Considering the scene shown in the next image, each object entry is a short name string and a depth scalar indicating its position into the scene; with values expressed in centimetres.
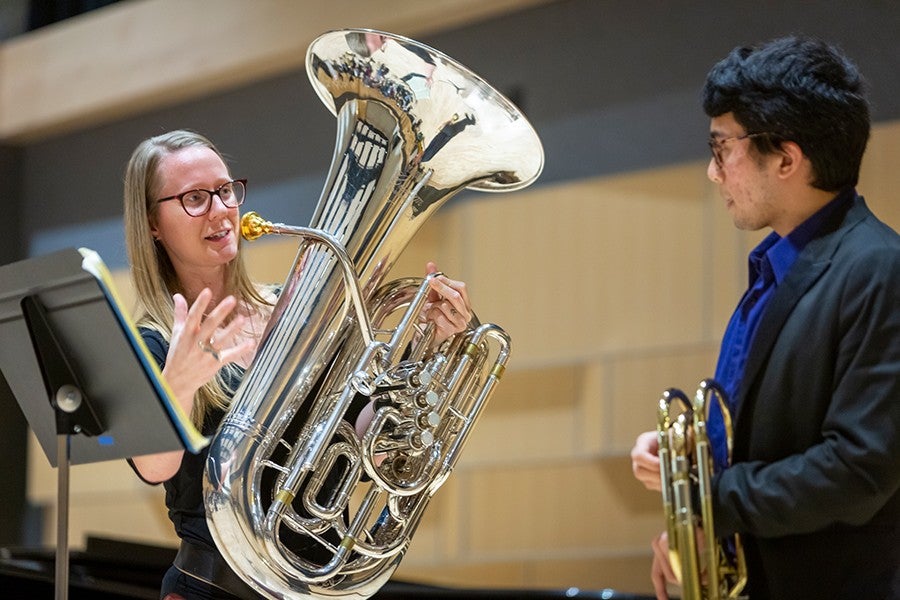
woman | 534
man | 503
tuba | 526
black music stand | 504
